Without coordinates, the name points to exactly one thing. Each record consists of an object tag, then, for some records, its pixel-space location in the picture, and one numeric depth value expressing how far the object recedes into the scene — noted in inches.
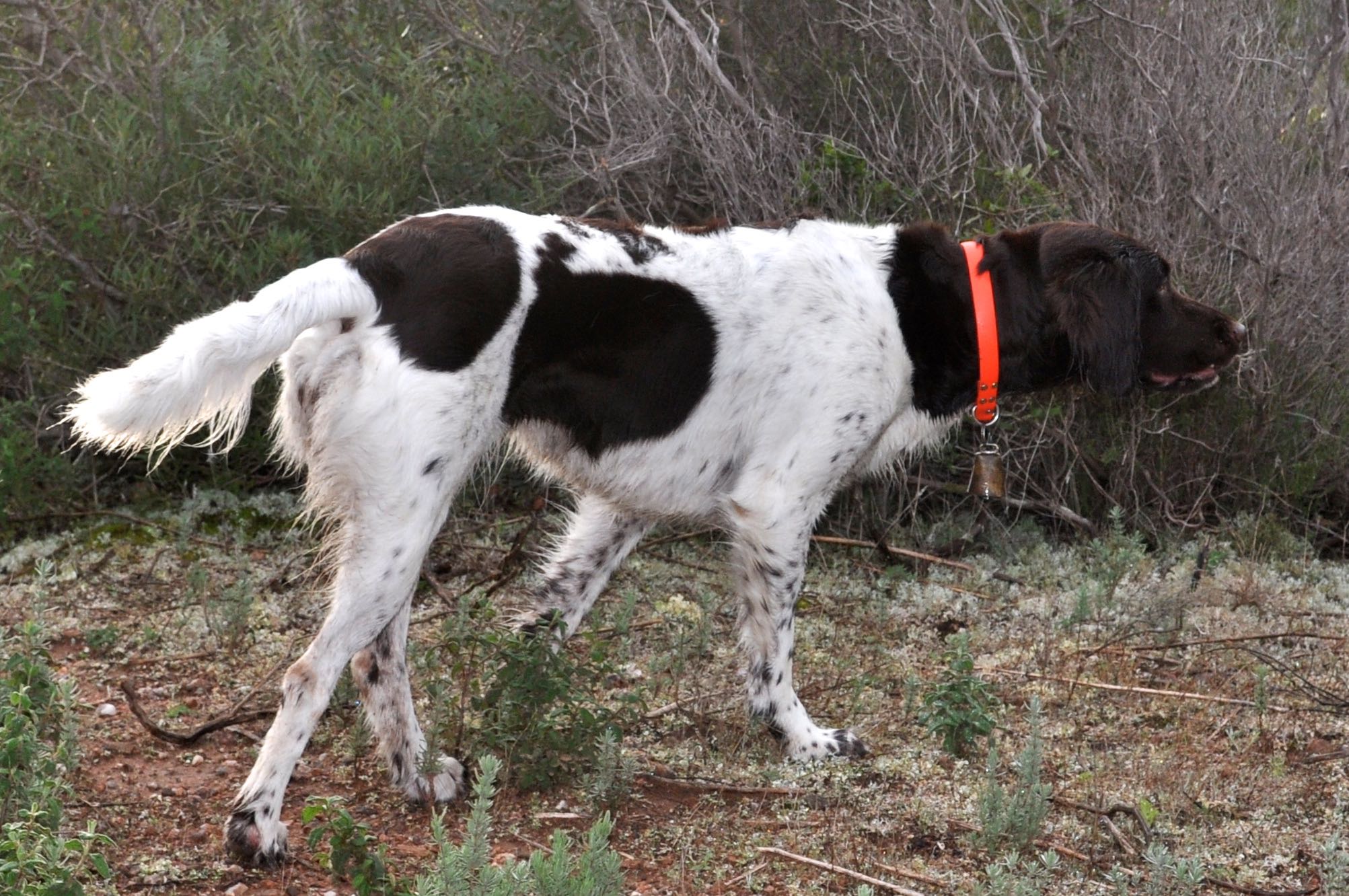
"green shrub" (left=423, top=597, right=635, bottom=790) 282.0
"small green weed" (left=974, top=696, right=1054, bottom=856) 257.1
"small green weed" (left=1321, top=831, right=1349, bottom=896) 228.2
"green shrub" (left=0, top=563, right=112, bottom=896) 191.0
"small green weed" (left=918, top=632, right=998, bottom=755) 306.5
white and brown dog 257.1
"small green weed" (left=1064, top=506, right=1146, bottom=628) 391.2
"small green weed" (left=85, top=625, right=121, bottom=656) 362.9
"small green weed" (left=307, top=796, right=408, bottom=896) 216.4
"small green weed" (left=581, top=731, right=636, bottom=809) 271.4
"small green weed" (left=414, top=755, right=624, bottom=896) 185.5
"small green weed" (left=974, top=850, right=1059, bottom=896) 221.6
